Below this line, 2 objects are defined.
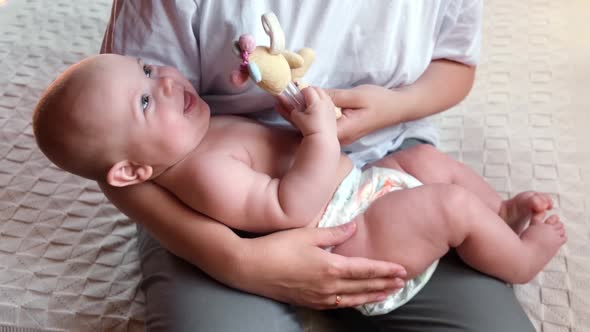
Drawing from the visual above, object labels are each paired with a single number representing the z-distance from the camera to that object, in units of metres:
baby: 0.77
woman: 0.81
